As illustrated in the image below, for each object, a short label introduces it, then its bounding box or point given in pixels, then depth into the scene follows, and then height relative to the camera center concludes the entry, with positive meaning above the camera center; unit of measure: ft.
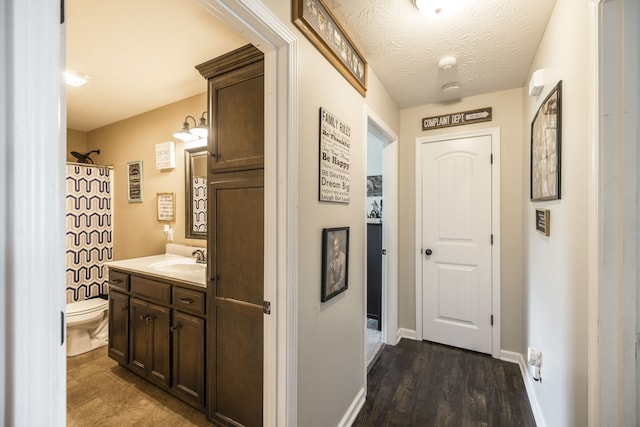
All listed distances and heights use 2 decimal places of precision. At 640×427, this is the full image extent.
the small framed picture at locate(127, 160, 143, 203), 10.21 +1.16
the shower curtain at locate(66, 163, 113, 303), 10.11 -0.68
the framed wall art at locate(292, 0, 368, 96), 4.16 +3.10
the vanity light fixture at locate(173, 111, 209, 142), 7.84 +2.37
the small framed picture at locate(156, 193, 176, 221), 9.32 +0.20
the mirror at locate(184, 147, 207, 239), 8.64 +0.64
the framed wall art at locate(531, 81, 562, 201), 4.45 +1.23
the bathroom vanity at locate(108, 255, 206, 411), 5.84 -2.68
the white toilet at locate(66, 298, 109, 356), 8.37 -3.70
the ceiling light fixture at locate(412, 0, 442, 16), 4.59 +3.54
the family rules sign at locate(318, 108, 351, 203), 4.79 +1.02
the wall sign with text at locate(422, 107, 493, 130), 8.56 +3.07
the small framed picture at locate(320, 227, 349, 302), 4.90 -0.96
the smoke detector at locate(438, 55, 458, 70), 6.45 +3.61
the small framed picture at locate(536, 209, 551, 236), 5.09 -0.18
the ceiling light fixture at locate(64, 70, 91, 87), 7.01 +3.55
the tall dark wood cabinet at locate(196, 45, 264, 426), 4.91 -0.48
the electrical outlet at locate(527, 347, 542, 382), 5.61 -3.20
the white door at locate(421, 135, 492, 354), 8.61 -1.00
